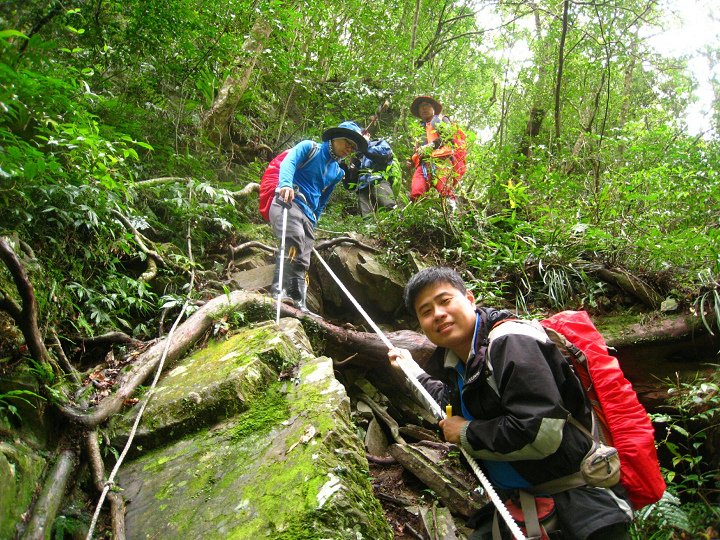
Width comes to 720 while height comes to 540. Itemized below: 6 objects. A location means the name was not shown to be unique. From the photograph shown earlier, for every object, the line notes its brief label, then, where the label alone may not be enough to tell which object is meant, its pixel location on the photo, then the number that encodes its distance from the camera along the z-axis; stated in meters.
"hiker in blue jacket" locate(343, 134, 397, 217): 6.81
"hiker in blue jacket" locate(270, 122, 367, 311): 5.46
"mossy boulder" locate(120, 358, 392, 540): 2.01
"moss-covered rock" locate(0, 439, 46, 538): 1.80
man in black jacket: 1.82
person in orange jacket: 6.22
